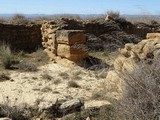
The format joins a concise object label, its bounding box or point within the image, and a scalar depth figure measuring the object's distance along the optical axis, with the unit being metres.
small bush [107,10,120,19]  9.09
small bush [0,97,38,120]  3.49
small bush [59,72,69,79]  4.91
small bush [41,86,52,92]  4.28
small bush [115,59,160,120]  2.62
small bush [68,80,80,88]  4.47
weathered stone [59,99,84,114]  3.55
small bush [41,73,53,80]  4.84
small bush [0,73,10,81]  4.79
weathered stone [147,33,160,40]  3.84
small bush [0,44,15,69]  5.47
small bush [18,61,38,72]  5.32
